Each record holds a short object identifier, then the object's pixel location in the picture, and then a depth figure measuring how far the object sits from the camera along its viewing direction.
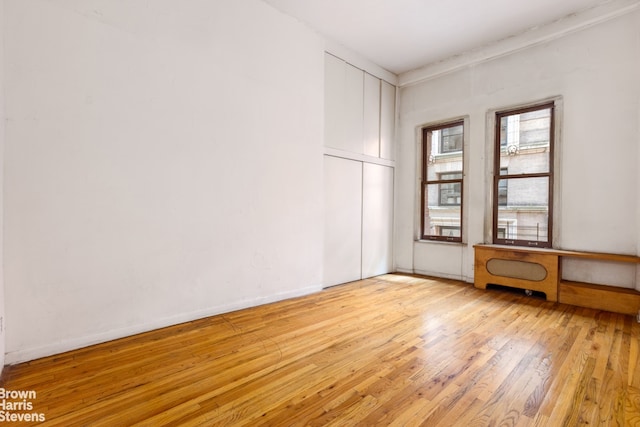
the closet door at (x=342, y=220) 5.04
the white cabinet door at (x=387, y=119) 5.96
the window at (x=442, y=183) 5.80
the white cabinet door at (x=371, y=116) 5.63
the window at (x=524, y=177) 4.77
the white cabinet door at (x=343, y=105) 4.99
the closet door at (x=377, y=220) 5.71
